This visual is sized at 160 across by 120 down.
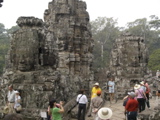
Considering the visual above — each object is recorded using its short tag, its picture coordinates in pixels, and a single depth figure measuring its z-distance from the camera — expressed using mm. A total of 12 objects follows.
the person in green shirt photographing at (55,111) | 4762
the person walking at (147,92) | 8433
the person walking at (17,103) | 5930
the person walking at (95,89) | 7064
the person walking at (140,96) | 7477
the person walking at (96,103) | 5670
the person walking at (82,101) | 6551
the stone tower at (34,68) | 6668
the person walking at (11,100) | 5920
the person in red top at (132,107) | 5688
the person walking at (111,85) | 10080
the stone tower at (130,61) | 12617
